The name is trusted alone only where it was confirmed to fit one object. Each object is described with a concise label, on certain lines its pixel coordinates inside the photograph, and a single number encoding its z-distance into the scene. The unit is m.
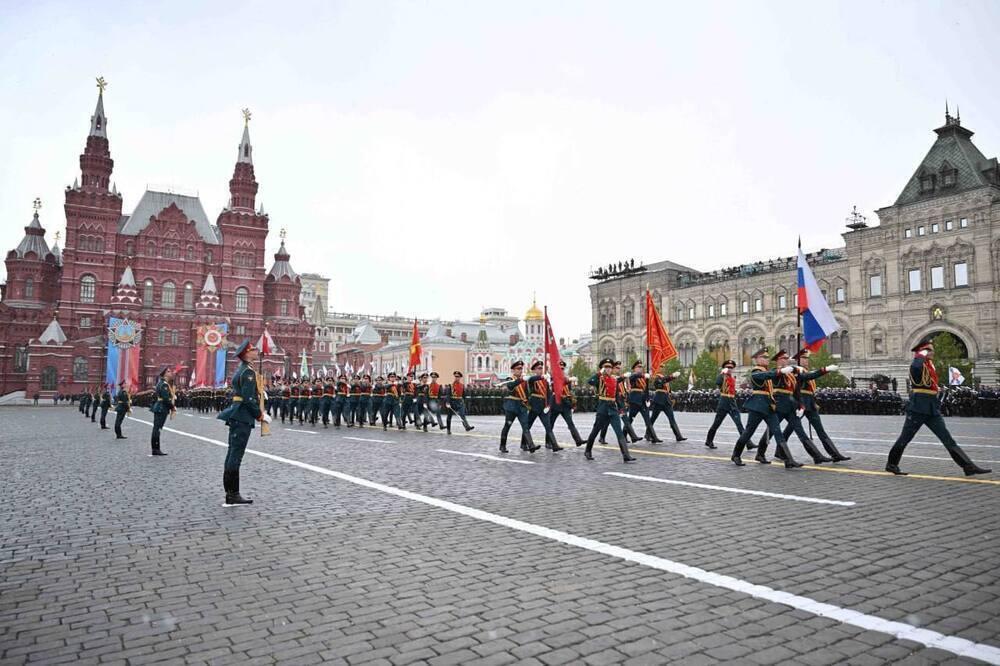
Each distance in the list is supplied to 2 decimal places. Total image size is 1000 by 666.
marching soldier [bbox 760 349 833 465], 10.97
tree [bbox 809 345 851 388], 50.56
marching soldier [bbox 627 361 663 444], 15.68
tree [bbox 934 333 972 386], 43.27
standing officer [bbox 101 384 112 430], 22.73
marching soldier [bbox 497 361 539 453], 13.40
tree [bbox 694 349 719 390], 61.41
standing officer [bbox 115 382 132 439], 17.91
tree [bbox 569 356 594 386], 80.01
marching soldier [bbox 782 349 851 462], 10.76
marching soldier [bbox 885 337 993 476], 8.82
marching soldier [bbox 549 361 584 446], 14.11
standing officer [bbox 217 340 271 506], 7.77
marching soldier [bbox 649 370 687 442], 15.79
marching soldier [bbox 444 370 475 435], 19.14
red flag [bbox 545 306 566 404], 14.24
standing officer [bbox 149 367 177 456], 13.66
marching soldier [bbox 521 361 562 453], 13.52
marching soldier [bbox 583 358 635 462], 11.87
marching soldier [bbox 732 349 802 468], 10.56
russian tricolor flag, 13.13
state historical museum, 63.31
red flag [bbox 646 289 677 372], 16.41
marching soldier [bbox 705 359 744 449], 13.70
